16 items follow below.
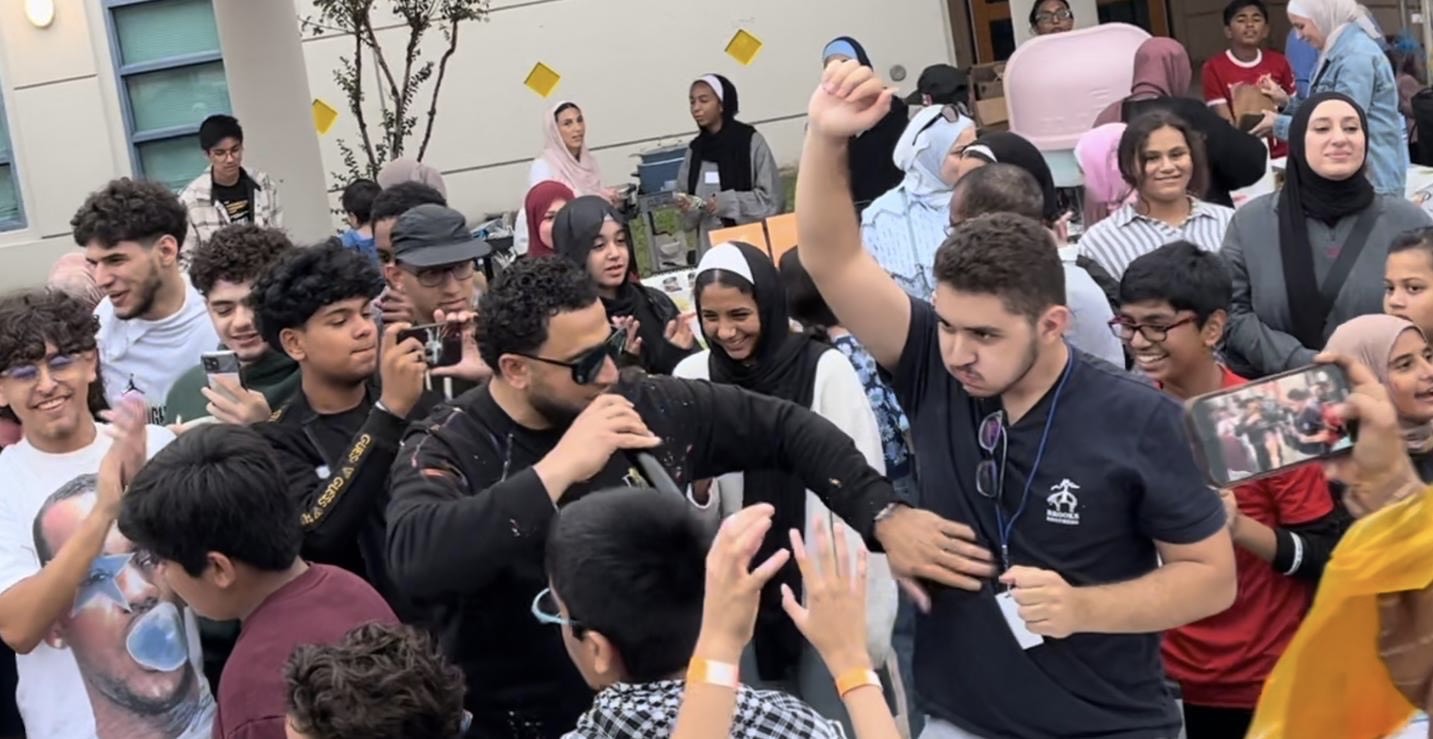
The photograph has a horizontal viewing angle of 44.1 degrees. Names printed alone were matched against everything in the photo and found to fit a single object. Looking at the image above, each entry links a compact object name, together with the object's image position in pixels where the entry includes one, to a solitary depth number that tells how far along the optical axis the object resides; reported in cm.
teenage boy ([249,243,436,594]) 353
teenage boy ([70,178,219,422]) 466
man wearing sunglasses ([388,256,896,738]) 301
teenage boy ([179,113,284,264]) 909
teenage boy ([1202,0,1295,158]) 1038
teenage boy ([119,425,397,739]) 291
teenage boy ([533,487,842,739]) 243
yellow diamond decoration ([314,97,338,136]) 1528
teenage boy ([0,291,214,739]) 340
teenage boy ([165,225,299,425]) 420
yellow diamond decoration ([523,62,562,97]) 1548
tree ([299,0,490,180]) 1296
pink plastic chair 987
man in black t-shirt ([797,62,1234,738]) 295
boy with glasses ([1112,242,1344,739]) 371
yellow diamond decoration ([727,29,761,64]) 1527
